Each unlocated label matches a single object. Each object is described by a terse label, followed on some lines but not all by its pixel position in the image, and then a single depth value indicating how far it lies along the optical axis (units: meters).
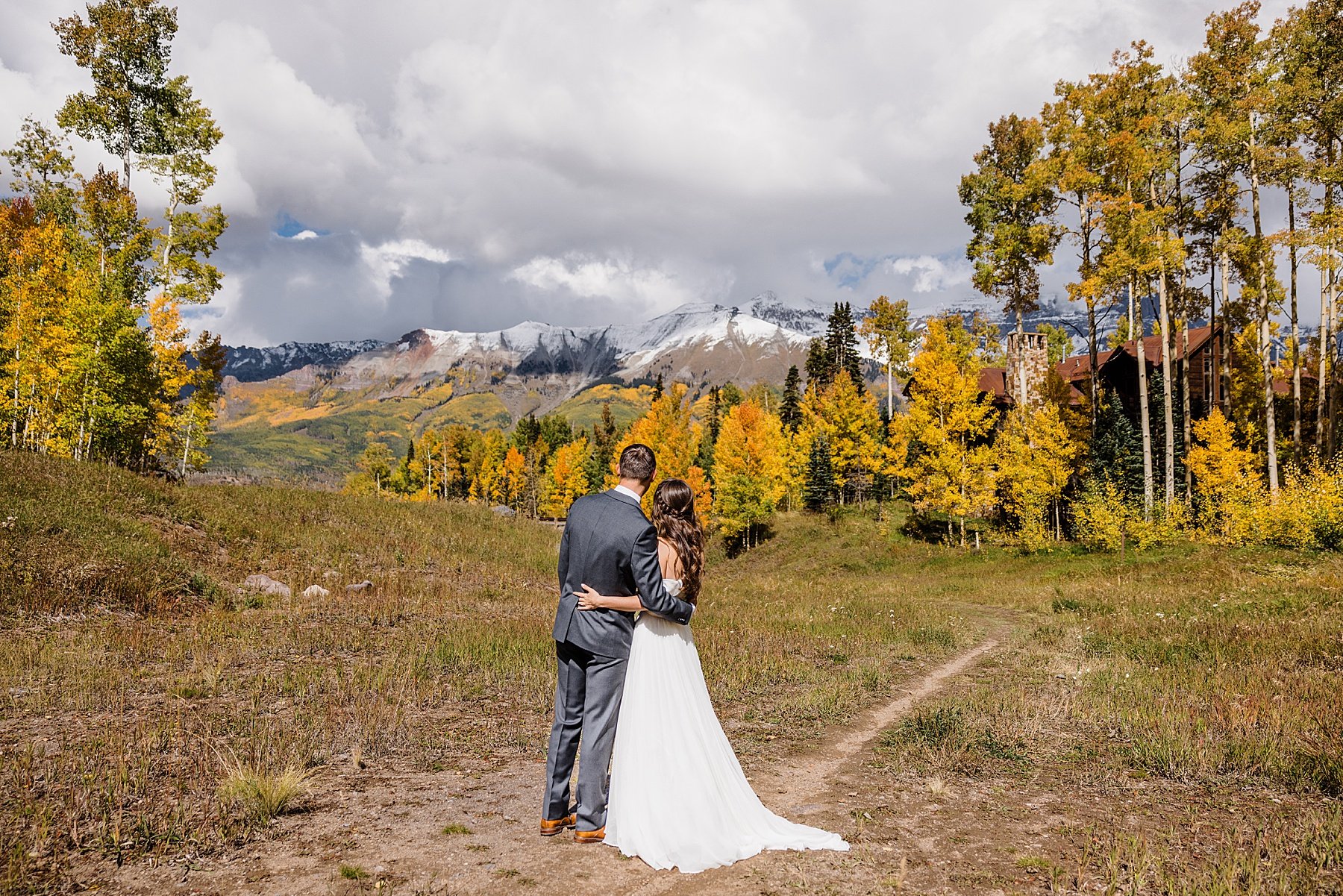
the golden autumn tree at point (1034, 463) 31.78
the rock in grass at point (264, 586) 15.73
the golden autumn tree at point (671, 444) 52.38
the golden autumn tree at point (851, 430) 47.19
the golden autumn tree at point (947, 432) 33.00
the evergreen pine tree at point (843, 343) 65.38
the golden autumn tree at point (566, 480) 74.94
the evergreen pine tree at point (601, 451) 79.75
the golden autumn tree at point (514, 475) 87.12
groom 5.04
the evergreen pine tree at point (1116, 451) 34.75
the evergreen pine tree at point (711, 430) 74.88
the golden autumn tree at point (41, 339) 24.58
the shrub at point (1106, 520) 27.23
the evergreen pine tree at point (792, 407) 69.38
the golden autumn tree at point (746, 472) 45.50
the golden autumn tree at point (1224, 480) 25.08
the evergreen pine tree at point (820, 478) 52.50
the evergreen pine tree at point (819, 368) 66.38
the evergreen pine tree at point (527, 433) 96.12
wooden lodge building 38.94
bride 4.85
